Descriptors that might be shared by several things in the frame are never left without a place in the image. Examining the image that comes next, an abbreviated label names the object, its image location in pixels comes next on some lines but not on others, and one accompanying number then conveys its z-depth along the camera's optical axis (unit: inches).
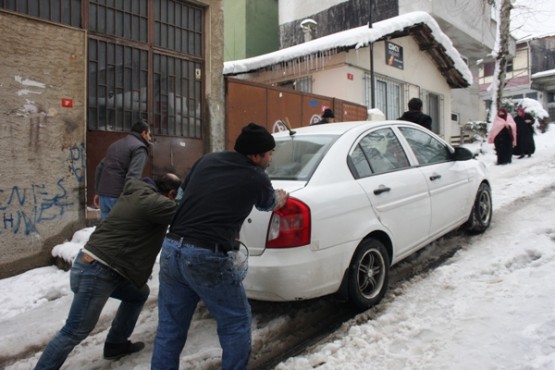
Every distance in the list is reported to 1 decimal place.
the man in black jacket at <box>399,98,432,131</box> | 246.2
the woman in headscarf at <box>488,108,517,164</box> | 416.8
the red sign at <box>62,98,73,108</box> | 223.3
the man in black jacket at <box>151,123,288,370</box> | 92.6
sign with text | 552.2
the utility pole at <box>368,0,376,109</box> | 479.2
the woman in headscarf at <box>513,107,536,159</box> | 453.1
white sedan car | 119.0
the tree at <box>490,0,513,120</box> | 531.8
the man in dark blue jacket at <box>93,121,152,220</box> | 187.9
